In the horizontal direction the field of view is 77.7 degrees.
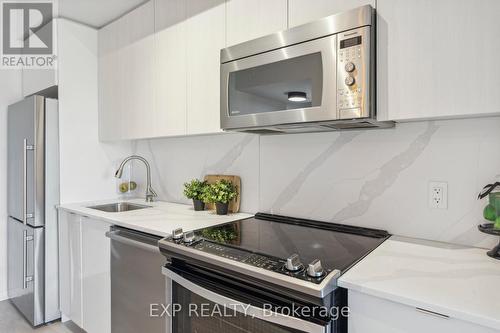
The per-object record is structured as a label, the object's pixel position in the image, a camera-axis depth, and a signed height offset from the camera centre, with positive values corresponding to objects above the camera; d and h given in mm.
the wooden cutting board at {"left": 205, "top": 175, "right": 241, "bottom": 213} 1985 -218
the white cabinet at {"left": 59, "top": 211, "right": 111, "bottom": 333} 1896 -719
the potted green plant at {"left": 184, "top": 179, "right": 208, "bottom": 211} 2043 -190
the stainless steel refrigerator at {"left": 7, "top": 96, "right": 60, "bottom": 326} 2264 -309
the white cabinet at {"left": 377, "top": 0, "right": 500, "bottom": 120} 976 +357
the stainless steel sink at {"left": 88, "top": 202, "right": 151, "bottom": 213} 2470 -342
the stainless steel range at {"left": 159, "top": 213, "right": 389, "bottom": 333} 915 -360
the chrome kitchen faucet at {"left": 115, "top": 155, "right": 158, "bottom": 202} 2430 -101
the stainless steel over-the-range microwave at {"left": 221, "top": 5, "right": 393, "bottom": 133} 1139 +356
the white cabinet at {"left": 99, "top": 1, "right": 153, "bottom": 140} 2133 +654
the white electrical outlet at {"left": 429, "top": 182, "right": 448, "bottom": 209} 1281 -132
